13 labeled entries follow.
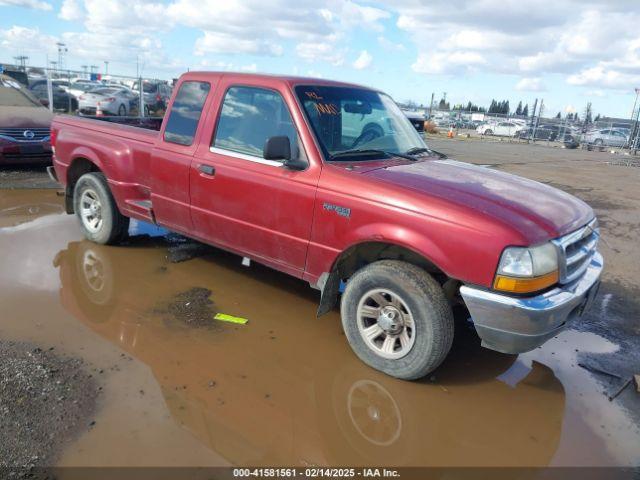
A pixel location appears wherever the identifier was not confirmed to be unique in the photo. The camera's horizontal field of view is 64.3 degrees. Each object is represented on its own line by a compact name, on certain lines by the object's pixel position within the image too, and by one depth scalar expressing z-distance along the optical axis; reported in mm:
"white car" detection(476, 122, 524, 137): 40394
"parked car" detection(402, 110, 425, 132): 18078
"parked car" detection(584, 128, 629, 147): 31508
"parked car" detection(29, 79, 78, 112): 21109
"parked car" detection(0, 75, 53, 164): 9219
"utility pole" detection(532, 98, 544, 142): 34469
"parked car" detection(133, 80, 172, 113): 25281
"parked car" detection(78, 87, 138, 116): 21534
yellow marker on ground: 4334
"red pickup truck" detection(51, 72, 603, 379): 3162
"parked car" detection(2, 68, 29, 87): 22750
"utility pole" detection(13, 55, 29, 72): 50194
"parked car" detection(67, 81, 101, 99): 25952
